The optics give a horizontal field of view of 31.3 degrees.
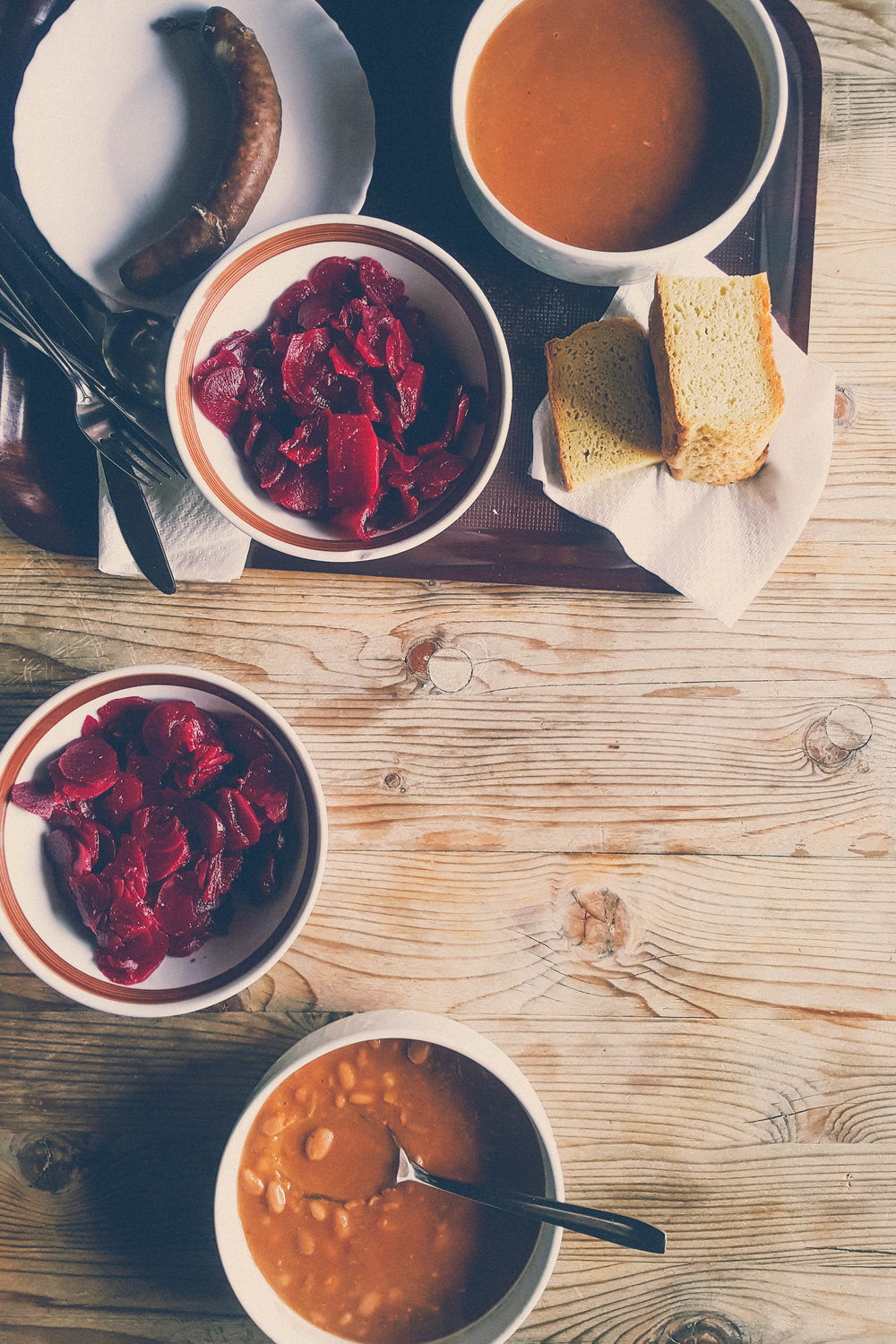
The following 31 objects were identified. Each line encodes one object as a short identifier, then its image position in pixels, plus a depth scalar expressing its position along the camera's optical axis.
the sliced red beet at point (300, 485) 0.75
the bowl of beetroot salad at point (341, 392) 0.74
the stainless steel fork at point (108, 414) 0.76
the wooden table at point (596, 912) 0.82
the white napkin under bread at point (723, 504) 0.79
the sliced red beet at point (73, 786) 0.76
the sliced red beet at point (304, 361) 0.74
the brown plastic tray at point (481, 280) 0.78
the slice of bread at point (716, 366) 0.76
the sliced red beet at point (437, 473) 0.74
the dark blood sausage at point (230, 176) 0.74
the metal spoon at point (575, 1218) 0.74
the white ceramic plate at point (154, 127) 0.77
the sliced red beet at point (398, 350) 0.74
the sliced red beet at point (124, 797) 0.76
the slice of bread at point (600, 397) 0.78
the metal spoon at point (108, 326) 0.77
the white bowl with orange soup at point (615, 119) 0.74
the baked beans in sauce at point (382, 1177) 0.77
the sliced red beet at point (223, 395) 0.74
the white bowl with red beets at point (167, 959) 0.75
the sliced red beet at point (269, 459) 0.75
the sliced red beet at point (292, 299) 0.75
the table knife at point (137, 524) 0.77
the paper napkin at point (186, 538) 0.78
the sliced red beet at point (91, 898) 0.75
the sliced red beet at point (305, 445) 0.74
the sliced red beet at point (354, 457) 0.74
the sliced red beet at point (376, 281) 0.75
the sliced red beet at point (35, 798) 0.75
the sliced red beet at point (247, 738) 0.77
